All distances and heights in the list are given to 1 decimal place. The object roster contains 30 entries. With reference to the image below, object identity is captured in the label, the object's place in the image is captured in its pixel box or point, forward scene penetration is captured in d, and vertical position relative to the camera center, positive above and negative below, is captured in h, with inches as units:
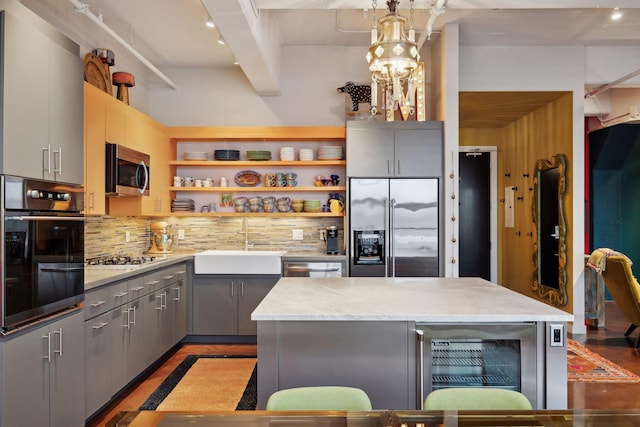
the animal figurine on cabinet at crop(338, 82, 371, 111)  204.1 +54.1
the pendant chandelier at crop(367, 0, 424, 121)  88.7 +31.7
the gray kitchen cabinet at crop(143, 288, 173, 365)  149.7 -38.0
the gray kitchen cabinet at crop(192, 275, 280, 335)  189.3 -36.9
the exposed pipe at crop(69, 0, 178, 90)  129.9 +59.1
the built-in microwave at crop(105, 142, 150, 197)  146.6 +14.6
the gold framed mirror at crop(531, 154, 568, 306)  211.3 -8.4
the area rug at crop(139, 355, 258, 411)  130.6 -55.1
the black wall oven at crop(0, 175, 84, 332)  82.6 -7.0
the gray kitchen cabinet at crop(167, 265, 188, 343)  174.6 -35.1
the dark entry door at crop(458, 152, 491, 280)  291.3 -3.2
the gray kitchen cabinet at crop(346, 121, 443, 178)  188.4 +27.2
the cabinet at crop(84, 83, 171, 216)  136.1 +24.5
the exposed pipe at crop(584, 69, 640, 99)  195.9 +60.1
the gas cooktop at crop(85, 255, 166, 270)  143.3 -16.4
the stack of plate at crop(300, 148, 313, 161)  205.3 +27.2
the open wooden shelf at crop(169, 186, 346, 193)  202.1 +11.3
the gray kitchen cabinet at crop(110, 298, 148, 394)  127.7 -38.9
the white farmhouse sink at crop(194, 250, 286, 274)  188.4 -20.8
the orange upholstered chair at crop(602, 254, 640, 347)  180.9 -29.4
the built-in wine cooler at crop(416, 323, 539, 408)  83.8 -27.2
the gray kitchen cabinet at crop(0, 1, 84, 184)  83.3 +23.5
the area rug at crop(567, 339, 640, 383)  148.6 -54.0
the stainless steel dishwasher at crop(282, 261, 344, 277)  188.5 -23.0
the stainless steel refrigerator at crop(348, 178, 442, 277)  187.2 -5.4
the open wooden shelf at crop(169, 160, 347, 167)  204.1 +23.0
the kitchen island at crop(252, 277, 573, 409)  83.2 -24.5
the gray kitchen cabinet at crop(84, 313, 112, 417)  113.0 -38.5
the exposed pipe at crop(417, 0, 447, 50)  129.3 +60.4
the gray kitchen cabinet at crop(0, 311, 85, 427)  82.5 -32.5
